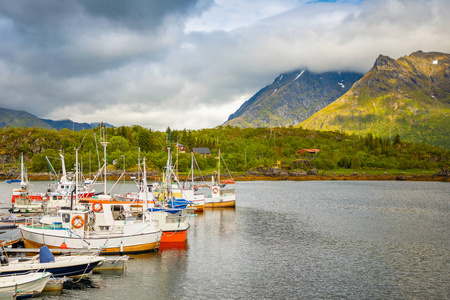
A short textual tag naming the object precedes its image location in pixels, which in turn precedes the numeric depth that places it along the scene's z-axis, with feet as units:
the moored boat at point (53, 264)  84.07
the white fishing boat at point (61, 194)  206.58
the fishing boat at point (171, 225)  135.54
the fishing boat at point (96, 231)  111.65
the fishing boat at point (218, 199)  250.37
